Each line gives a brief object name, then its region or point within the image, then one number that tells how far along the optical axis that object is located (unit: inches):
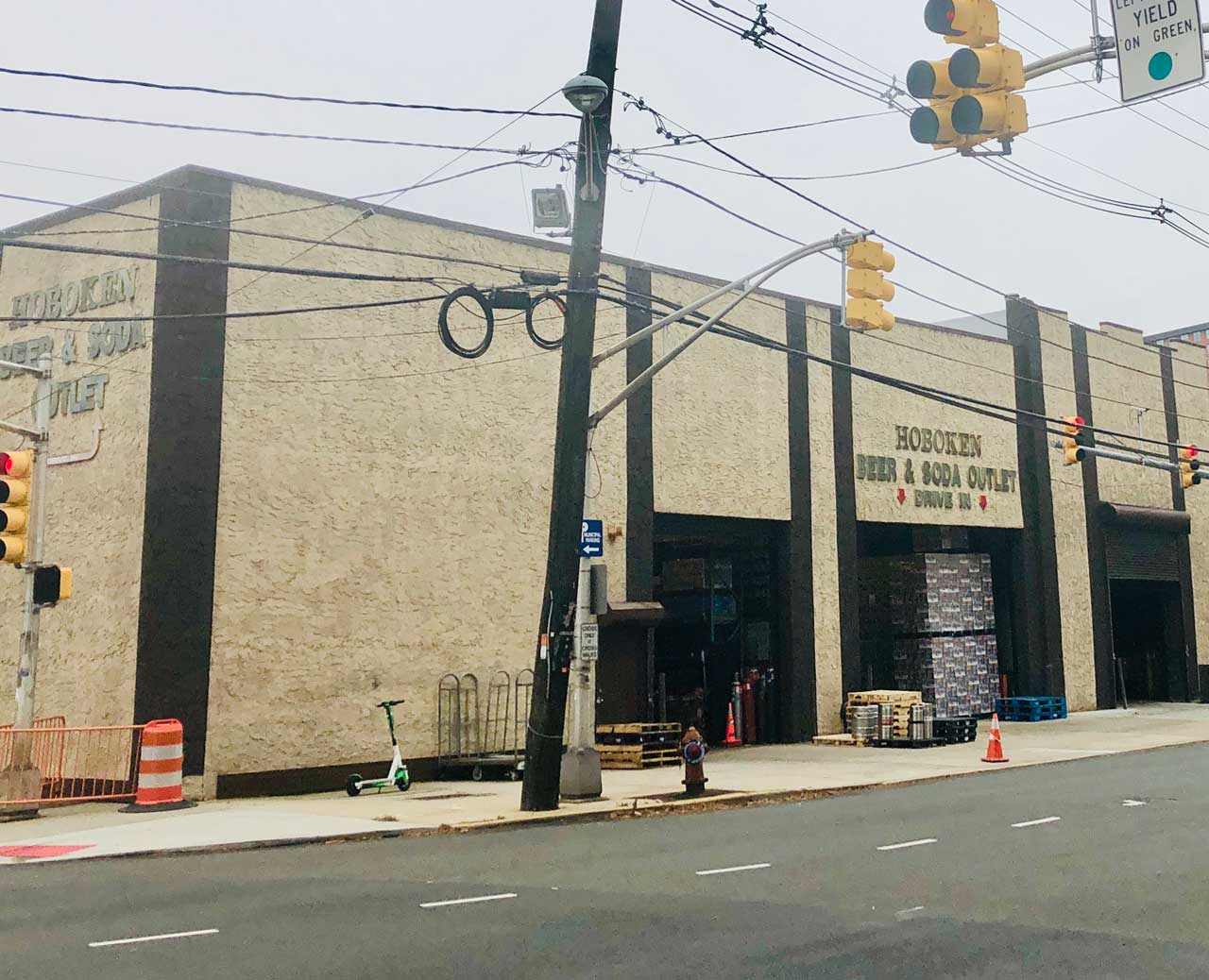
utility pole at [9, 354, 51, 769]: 646.5
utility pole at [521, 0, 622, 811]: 637.3
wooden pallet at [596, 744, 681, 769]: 884.6
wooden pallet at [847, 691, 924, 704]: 1062.4
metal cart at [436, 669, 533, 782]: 832.3
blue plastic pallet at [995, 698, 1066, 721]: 1249.7
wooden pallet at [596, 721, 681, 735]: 894.4
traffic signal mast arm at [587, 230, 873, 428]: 631.8
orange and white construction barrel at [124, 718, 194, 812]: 669.3
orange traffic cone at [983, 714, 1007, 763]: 878.4
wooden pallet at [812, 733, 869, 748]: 1055.1
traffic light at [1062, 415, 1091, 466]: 1029.8
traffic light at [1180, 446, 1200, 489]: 1144.8
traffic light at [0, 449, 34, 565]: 612.1
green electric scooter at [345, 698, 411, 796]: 747.4
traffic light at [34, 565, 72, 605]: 647.8
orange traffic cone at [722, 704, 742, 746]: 1081.4
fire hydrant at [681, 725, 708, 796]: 698.2
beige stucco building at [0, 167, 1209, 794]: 751.1
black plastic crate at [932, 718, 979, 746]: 1032.2
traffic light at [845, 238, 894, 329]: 594.9
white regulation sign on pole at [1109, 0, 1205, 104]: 342.3
